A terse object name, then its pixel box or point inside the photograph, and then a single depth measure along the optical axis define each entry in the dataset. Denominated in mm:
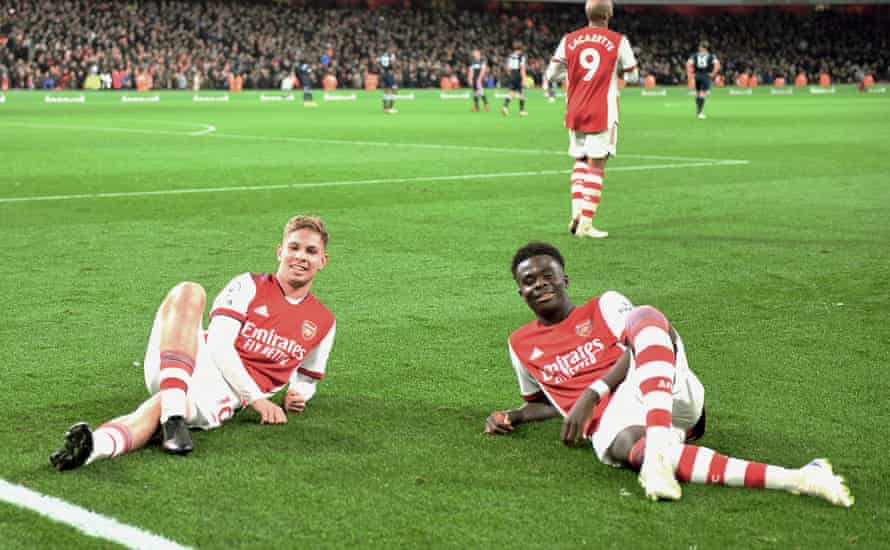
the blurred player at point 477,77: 39781
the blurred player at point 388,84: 39906
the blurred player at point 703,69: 34406
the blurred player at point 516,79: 37188
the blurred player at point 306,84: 45250
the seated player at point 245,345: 5234
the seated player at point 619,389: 4531
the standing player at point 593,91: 12062
